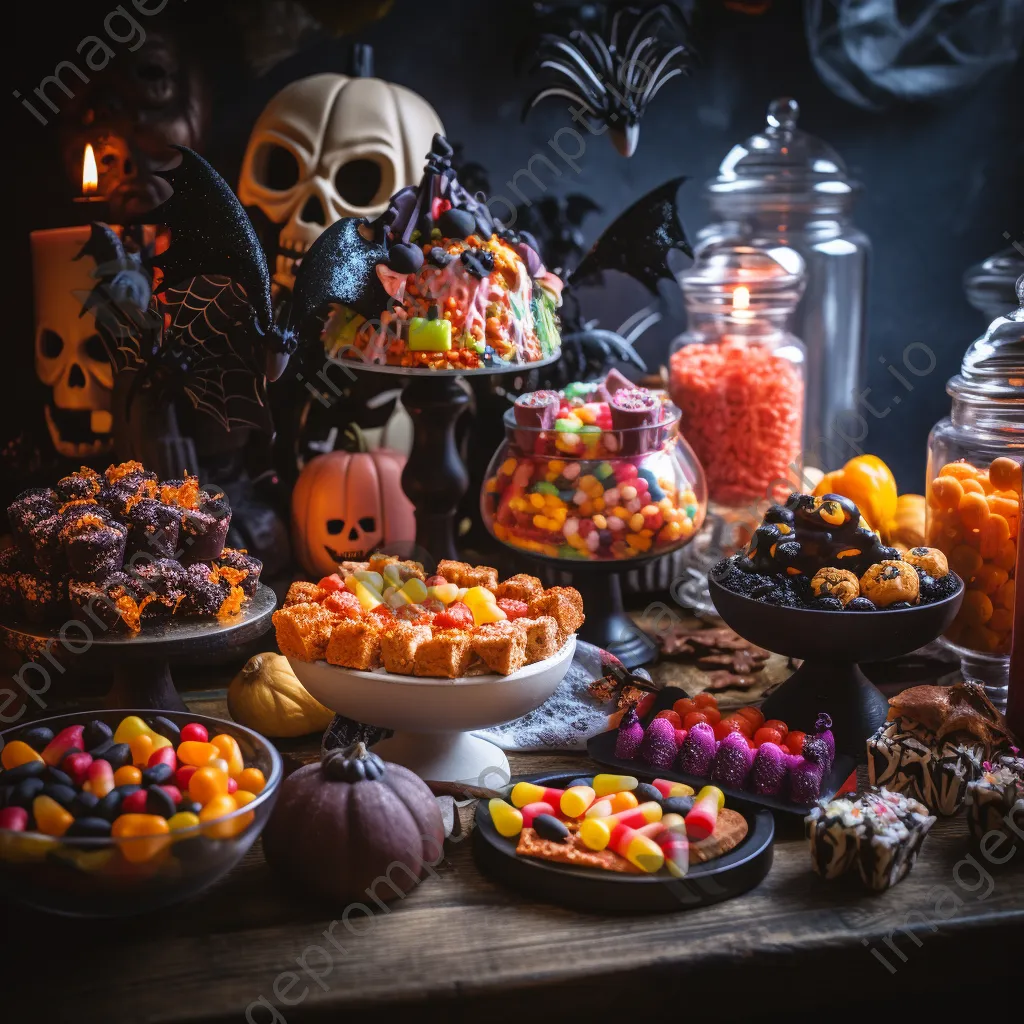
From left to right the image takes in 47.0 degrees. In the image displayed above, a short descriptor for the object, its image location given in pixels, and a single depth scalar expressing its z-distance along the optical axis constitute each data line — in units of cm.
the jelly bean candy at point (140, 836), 93
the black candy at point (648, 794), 115
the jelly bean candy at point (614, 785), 117
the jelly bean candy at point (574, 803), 113
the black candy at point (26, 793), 100
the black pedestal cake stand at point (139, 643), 125
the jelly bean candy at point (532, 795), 116
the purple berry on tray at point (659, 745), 125
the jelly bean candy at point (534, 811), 112
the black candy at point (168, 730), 115
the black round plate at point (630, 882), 104
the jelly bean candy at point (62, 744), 108
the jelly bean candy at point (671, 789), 117
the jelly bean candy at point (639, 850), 104
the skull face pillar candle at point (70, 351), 178
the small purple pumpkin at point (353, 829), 104
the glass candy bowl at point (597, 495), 153
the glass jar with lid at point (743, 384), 186
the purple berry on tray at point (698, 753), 123
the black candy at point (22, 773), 103
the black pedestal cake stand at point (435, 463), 169
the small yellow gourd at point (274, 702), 142
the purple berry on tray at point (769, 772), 120
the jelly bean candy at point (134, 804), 99
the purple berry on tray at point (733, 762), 121
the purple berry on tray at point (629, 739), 127
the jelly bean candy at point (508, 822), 112
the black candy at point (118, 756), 107
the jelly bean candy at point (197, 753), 109
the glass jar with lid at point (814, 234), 209
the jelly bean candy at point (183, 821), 98
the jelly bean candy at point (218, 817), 96
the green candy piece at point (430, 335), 147
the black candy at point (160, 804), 99
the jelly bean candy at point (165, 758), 108
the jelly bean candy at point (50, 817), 97
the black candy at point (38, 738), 112
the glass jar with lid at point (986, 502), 148
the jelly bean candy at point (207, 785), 103
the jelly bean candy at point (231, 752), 109
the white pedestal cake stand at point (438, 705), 119
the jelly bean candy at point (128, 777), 105
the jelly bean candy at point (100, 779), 102
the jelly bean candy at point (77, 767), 104
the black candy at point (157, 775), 104
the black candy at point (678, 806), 112
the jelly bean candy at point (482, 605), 130
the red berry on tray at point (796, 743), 126
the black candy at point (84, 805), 98
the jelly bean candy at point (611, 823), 108
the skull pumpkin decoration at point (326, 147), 177
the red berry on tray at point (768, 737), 128
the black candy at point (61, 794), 99
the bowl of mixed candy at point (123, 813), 94
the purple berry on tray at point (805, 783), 119
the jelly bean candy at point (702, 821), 109
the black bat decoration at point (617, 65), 184
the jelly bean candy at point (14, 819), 97
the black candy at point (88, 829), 96
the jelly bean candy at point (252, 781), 106
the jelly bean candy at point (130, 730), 113
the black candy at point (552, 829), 110
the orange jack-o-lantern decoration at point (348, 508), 185
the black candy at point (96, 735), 111
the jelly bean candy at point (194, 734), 114
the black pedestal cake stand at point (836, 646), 131
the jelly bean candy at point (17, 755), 108
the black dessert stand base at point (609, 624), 164
